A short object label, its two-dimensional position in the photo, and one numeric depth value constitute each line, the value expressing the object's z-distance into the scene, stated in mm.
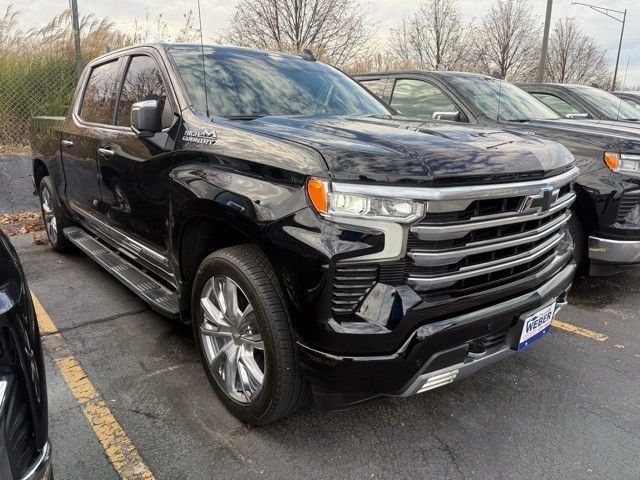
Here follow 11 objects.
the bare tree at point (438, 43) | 27797
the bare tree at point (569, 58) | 32125
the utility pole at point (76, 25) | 7583
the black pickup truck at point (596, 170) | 4012
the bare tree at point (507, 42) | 28703
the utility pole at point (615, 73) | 31652
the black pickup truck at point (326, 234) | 1977
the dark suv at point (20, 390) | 1298
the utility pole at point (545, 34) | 15547
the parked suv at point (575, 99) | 7496
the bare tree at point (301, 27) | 20391
